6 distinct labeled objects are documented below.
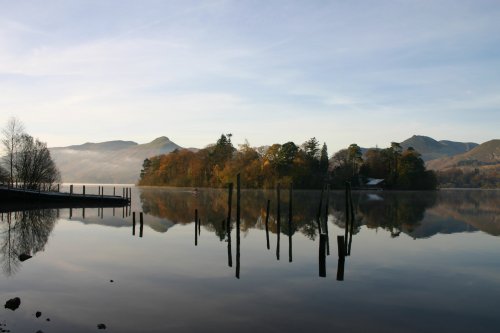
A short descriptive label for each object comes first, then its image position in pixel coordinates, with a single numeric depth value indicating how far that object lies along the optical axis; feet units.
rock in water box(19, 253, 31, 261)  75.21
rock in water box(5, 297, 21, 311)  47.27
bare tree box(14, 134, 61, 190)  247.50
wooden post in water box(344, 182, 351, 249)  109.58
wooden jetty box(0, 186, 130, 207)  199.26
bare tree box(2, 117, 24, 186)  248.73
